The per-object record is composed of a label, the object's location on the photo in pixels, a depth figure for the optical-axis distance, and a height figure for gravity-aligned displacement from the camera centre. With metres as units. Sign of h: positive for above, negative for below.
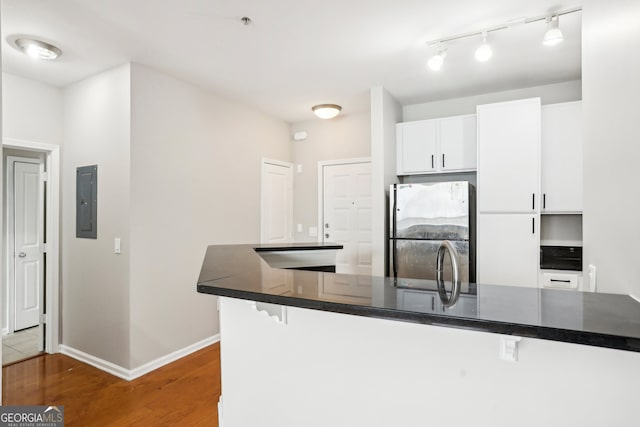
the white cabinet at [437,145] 3.55 +0.75
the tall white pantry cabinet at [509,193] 3.11 +0.21
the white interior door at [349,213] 4.48 +0.02
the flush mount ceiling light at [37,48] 2.54 +1.27
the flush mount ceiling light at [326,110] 4.15 +1.28
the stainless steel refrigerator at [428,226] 3.21 -0.10
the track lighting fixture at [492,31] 2.24 +1.31
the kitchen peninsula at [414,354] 0.76 -0.39
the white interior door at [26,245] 4.05 -0.37
